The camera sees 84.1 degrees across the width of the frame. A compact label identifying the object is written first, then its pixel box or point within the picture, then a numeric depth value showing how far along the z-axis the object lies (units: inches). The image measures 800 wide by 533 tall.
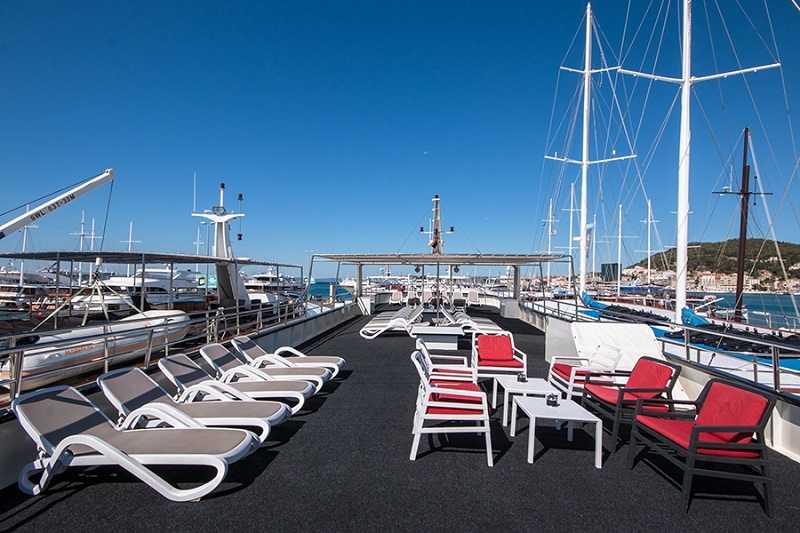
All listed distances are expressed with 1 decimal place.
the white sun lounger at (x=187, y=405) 163.3
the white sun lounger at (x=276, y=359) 271.1
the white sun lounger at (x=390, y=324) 454.0
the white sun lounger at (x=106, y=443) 124.9
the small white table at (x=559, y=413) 152.8
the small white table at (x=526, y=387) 183.6
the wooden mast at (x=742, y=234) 631.8
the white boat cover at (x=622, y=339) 244.5
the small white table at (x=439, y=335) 397.7
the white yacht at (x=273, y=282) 1332.3
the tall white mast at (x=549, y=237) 1085.9
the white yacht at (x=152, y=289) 490.8
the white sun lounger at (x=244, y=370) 233.1
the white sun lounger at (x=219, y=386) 196.7
